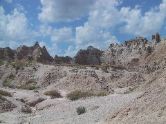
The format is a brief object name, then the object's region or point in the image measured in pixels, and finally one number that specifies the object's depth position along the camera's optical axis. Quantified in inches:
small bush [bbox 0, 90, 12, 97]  612.8
